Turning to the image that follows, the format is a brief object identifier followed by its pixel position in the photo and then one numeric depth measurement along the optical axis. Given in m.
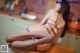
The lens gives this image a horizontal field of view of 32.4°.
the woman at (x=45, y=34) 2.37
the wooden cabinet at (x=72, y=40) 2.35
